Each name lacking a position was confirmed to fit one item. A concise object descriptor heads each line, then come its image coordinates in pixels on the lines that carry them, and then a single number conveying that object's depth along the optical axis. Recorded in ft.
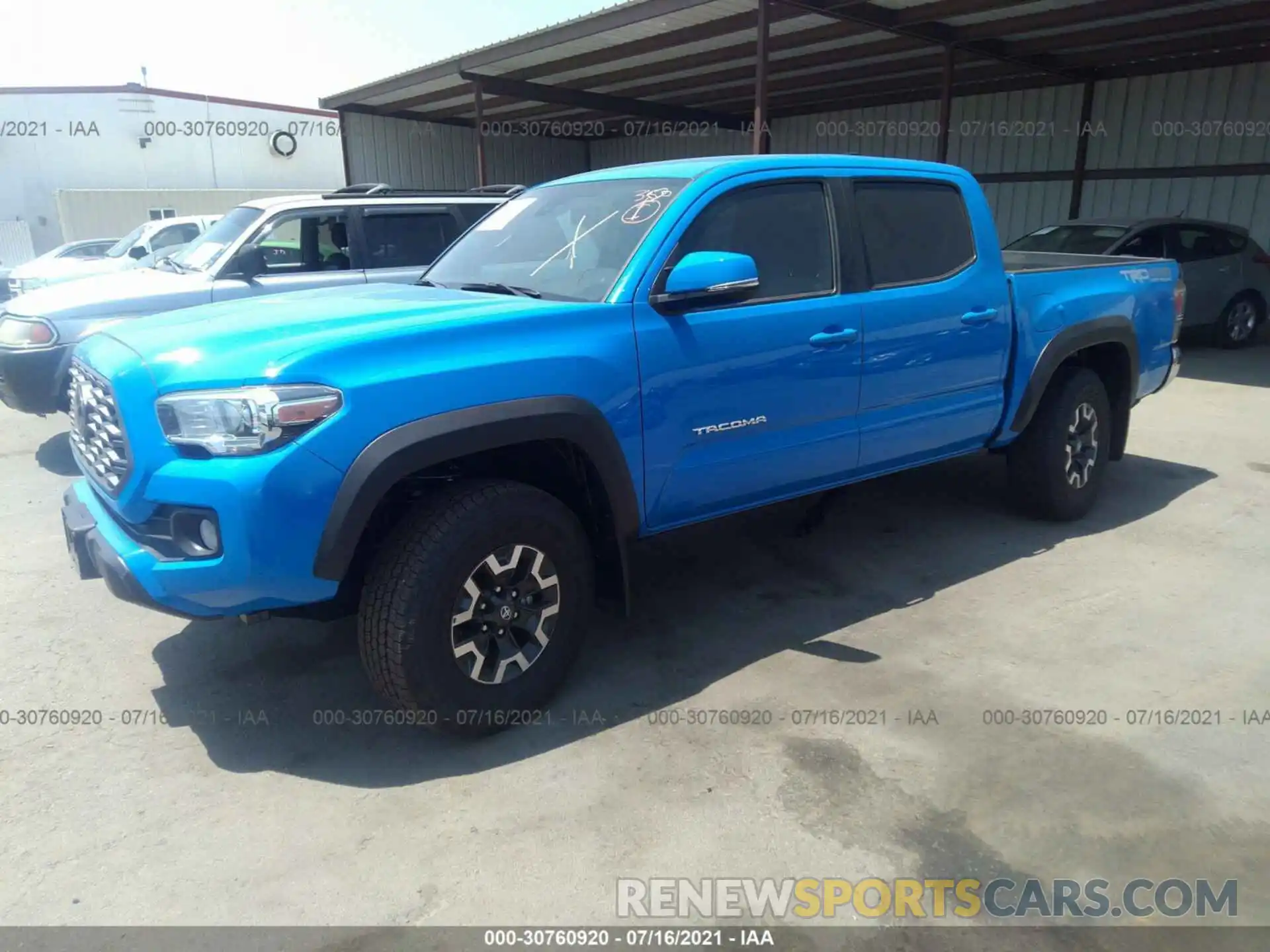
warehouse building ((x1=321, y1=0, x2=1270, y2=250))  34.55
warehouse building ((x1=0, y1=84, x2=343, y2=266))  90.63
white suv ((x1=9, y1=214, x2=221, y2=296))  37.11
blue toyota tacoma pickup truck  8.61
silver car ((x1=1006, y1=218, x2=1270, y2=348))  34.50
